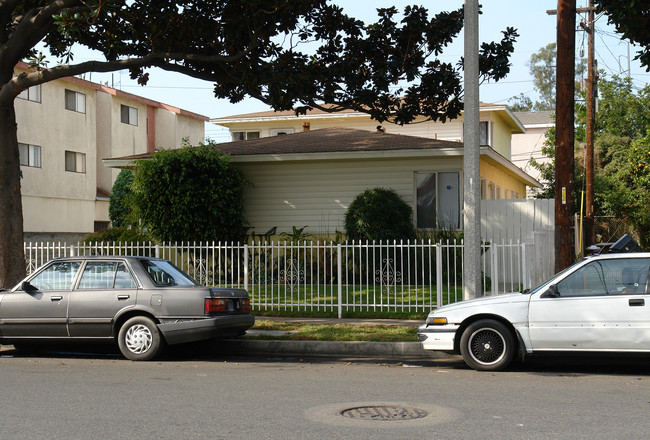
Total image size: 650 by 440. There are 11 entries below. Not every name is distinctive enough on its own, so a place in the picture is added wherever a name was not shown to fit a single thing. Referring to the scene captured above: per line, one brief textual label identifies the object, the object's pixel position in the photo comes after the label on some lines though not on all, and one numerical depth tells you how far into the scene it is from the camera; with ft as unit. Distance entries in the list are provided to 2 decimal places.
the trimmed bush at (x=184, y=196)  62.03
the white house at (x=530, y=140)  151.74
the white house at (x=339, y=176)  65.57
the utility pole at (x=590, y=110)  79.08
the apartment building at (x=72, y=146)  109.81
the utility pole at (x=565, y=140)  39.96
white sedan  29.55
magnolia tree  44.01
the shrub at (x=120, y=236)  64.34
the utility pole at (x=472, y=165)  37.50
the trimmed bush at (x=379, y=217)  62.08
